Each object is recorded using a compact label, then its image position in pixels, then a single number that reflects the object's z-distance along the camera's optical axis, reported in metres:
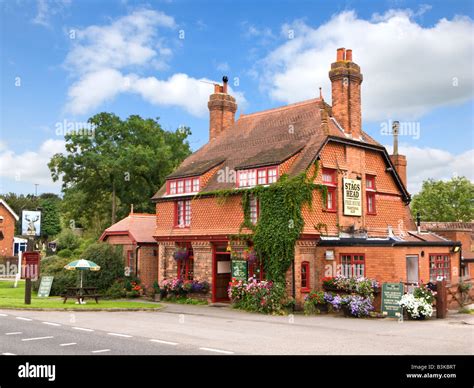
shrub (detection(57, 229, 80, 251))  56.12
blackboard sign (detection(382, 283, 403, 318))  19.83
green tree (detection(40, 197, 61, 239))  80.38
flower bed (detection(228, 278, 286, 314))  22.28
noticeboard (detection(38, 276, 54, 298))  28.25
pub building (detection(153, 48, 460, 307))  23.02
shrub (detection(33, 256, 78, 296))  29.72
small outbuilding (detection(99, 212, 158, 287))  31.48
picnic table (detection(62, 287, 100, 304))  24.72
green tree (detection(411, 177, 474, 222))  62.00
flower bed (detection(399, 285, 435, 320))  19.31
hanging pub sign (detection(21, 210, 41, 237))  38.91
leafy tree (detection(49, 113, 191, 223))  42.78
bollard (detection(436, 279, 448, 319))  20.05
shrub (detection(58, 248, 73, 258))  48.58
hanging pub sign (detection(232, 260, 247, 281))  24.94
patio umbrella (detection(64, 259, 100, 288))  24.92
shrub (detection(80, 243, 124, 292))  30.41
